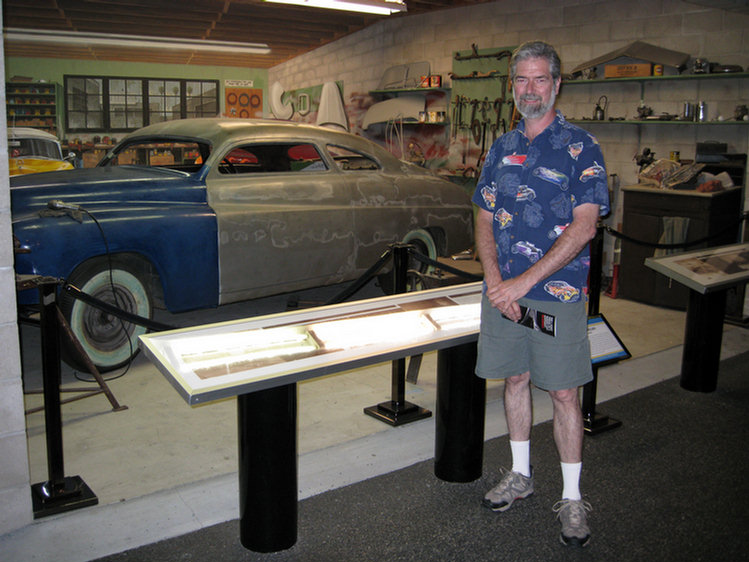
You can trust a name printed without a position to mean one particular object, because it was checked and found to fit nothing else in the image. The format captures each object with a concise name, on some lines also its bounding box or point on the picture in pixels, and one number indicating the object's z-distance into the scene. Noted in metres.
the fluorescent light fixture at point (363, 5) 8.77
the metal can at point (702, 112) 7.24
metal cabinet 6.88
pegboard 9.67
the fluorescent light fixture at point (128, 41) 13.72
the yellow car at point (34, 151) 9.13
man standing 2.81
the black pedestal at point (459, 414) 3.36
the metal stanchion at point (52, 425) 3.11
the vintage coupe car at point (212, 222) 4.88
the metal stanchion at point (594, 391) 4.10
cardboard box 7.55
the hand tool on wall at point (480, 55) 9.57
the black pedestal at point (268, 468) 2.72
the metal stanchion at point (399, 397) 4.21
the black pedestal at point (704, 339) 4.76
